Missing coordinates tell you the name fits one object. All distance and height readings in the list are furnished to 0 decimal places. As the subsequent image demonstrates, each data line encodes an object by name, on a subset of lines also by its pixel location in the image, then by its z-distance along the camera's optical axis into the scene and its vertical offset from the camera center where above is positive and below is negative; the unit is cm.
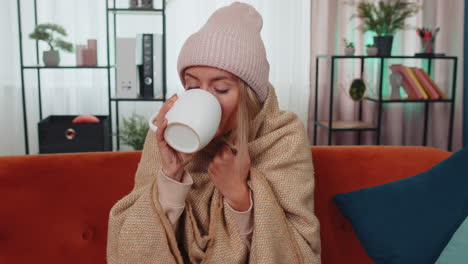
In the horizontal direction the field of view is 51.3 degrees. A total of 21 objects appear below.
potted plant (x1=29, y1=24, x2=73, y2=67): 301 +12
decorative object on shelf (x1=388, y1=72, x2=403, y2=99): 333 -13
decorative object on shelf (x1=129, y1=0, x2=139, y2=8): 308 +36
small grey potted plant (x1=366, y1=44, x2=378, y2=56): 328 +9
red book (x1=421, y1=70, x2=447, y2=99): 334 -14
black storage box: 288 -45
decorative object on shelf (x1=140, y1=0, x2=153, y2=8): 308 +36
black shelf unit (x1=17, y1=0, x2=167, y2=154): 296 +1
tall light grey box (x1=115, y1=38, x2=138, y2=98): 289 -4
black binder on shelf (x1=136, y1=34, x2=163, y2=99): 290 -2
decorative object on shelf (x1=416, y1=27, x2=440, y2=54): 330 +16
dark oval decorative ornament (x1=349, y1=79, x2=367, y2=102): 337 -18
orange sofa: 119 -34
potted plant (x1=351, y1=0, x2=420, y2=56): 322 +29
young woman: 97 -25
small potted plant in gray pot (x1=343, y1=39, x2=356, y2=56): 331 +9
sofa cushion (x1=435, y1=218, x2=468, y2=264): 108 -41
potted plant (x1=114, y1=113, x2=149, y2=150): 317 -47
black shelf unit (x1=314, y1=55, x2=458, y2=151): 325 -29
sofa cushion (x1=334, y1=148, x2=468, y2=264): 117 -37
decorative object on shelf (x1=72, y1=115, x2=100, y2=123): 293 -35
